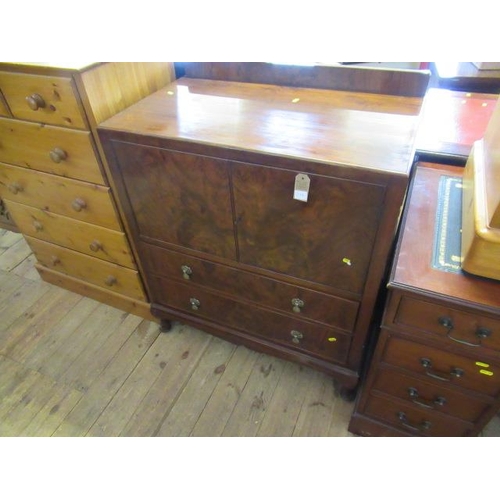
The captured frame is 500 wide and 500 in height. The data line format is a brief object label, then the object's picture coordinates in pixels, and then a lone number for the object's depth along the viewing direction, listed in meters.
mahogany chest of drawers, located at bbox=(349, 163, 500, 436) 0.77
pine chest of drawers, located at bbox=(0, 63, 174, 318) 1.01
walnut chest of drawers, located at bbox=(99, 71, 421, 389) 0.82
